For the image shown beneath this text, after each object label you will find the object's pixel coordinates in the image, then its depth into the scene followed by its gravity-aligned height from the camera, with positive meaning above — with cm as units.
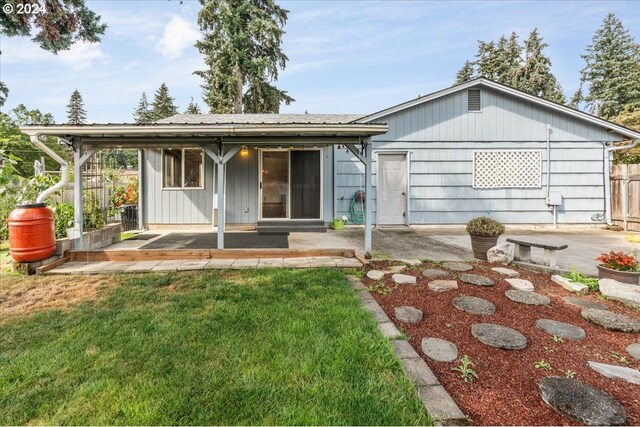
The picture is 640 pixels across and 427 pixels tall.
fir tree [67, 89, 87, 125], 4759 +1525
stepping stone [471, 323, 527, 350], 235 -106
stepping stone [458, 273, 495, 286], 367 -92
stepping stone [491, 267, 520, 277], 404 -89
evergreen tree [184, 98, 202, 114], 3801 +1219
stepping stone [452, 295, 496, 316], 297 -101
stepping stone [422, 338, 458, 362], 222 -110
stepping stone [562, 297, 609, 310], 310 -101
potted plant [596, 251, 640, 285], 346 -73
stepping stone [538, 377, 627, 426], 160 -110
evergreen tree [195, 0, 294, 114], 1584 +840
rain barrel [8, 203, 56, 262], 421 -38
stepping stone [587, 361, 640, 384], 195 -110
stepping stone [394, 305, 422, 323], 284 -104
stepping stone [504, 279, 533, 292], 356 -95
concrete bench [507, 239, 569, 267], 416 -65
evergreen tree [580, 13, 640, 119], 2613 +1246
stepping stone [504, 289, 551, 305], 316 -98
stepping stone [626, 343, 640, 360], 226 -110
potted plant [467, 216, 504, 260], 478 -44
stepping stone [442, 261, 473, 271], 429 -87
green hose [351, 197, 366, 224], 843 -18
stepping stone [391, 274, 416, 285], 380 -94
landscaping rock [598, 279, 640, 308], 311 -91
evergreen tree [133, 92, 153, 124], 4119 +1337
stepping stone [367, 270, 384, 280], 406 -94
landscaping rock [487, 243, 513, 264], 456 -73
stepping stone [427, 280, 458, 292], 354 -95
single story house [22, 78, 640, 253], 840 +94
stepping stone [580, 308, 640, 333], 262 -102
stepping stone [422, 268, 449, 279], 401 -91
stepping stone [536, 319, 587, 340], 253 -106
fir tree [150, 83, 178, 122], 3638 +1234
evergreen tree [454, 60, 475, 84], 3250 +1448
